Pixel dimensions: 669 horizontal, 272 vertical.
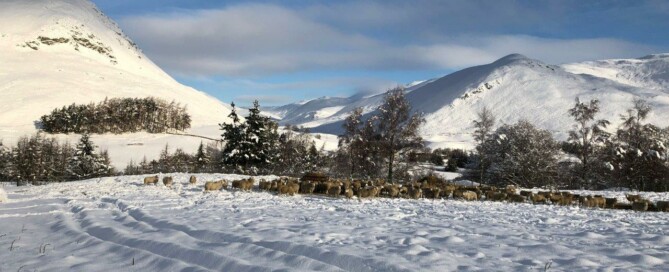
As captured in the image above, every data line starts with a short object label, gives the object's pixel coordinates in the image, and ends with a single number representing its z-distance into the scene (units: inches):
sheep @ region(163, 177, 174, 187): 955.2
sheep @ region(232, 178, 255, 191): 883.7
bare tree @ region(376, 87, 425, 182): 1370.7
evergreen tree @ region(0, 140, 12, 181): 2642.7
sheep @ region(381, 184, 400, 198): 831.7
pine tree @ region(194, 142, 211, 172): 2698.6
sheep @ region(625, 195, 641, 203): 812.0
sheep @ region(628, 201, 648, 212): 716.7
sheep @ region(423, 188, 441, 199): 830.5
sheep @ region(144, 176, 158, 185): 976.9
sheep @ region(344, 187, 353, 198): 780.0
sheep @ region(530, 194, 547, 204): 797.2
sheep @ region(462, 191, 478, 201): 816.3
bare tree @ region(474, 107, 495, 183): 1699.1
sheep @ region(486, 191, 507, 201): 829.2
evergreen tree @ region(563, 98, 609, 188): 1553.9
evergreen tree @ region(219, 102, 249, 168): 1818.4
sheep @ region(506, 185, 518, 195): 847.4
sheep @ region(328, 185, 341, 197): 806.5
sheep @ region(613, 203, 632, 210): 738.2
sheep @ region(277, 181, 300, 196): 812.0
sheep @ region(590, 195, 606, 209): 753.6
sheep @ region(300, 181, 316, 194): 834.8
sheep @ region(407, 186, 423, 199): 814.5
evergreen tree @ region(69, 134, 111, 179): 2241.6
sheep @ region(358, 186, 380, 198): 791.1
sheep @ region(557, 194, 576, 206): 773.9
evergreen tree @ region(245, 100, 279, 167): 1830.7
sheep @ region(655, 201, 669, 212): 710.5
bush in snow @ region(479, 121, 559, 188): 1635.1
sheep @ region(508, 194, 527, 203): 805.9
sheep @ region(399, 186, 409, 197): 838.5
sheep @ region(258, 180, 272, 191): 884.6
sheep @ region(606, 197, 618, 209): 753.1
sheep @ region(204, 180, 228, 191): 850.8
